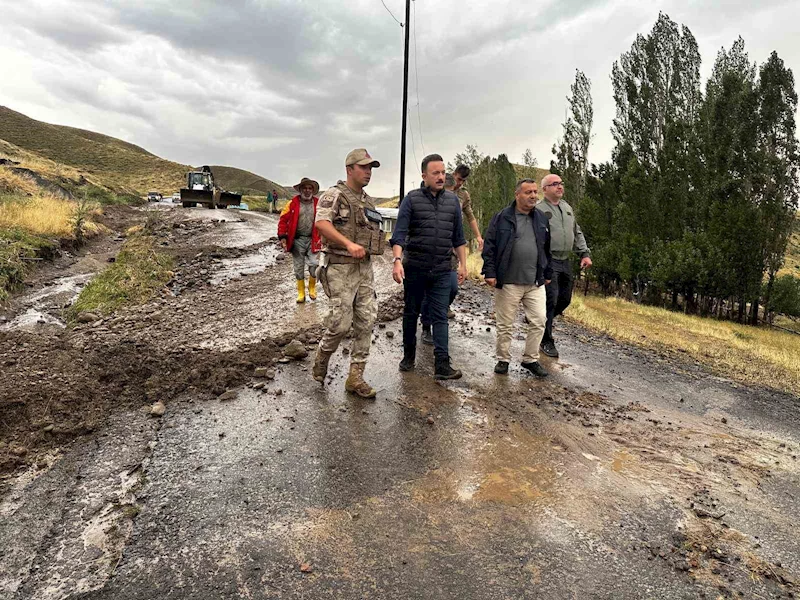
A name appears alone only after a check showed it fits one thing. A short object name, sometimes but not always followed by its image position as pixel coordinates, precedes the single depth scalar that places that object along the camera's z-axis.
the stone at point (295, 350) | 5.30
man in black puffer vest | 4.66
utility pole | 17.78
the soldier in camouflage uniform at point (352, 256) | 4.10
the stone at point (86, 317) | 6.64
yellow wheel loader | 28.97
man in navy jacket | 4.98
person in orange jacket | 7.75
